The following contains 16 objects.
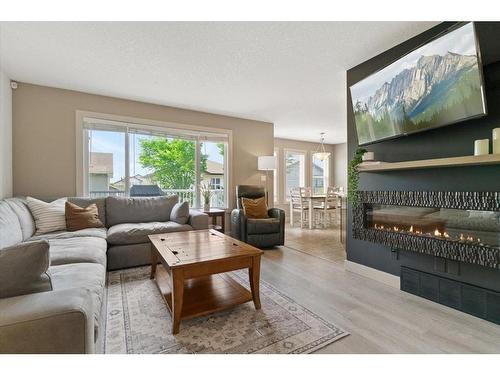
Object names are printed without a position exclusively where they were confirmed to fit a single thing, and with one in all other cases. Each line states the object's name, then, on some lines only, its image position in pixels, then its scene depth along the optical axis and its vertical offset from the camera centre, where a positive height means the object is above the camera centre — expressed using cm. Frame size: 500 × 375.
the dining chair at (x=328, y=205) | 539 -44
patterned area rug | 143 -97
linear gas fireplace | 165 -32
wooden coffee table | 159 -61
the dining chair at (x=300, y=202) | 548 -36
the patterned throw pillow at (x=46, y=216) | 261 -31
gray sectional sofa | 82 -48
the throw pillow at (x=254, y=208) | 396 -36
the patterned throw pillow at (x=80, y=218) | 274 -35
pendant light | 600 +113
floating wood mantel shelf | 155 +18
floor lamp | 464 +49
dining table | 532 -32
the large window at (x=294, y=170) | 698 +52
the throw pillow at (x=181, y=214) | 327 -37
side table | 392 -47
